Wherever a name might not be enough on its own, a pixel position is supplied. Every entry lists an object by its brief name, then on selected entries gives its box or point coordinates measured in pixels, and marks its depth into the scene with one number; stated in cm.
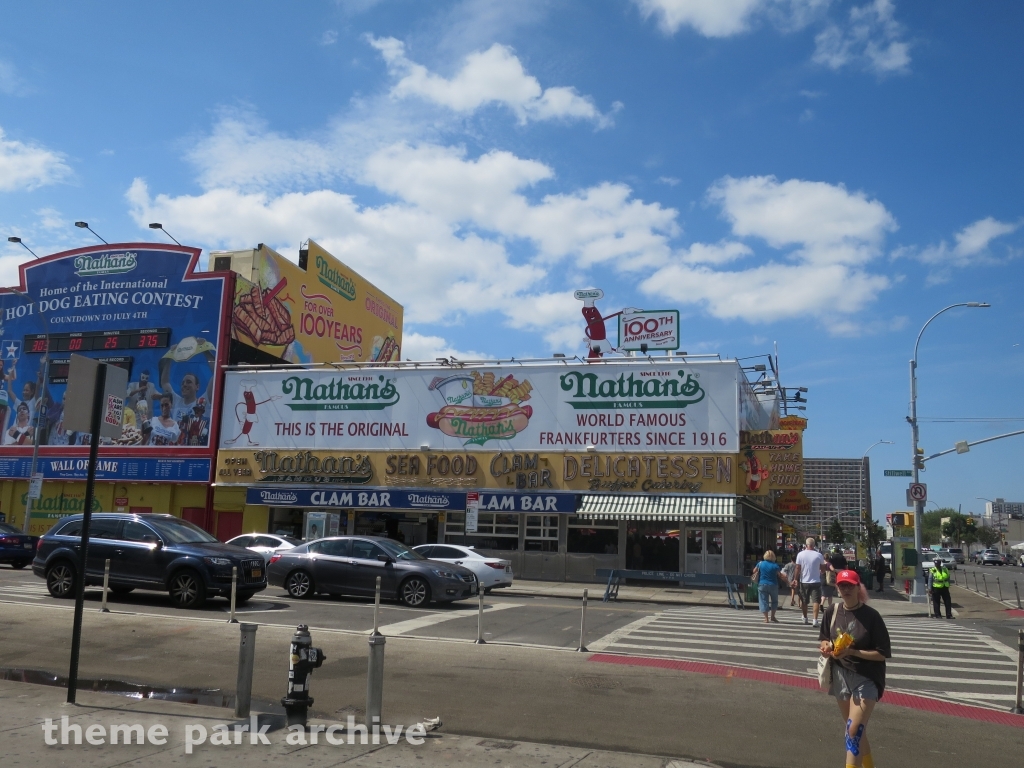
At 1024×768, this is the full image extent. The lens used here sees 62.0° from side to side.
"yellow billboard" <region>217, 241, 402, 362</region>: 4012
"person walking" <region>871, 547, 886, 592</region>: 3212
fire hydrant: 768
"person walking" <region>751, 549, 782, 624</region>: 1780
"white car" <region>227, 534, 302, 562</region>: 2353
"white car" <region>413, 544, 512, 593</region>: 2406
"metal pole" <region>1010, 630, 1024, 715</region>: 964
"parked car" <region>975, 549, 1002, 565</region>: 8956
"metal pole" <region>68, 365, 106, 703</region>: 799
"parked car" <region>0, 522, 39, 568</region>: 2745
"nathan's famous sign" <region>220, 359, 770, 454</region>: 3111
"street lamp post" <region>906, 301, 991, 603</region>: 2723
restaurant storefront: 3069
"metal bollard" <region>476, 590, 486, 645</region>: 1354
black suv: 1653
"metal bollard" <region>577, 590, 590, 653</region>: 1298
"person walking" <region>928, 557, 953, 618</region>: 2255
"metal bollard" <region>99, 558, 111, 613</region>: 1554
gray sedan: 1823
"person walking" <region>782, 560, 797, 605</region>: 2080
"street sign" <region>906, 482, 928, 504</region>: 2834
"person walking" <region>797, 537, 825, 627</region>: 1769
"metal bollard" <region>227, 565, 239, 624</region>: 1464
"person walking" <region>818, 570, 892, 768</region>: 610
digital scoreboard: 3831
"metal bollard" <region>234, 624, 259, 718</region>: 782
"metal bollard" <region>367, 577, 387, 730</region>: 772
